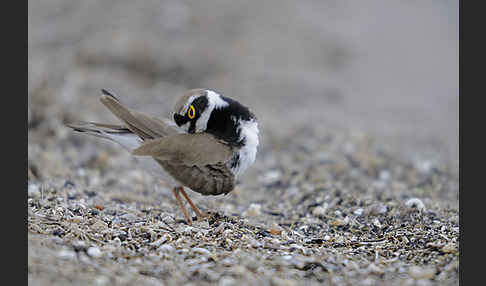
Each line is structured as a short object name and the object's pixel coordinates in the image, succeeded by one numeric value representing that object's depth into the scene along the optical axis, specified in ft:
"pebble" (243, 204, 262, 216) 34.55
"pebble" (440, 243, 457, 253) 23.76
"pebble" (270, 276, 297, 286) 20.85
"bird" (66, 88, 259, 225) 29.17
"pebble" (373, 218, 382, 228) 29.87
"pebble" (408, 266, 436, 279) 21.63
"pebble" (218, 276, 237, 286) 20.68
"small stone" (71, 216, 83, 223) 26.58
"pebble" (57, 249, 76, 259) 21.33
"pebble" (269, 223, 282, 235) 28.32
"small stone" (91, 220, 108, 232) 25.97
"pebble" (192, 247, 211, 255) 23.81
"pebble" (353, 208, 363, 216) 32.24
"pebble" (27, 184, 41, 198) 31.84
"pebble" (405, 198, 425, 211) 31.63
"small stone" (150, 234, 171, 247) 24.73
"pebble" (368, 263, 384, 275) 22.40
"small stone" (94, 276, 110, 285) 19.42
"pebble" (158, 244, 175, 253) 23.98
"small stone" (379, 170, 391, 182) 42.74
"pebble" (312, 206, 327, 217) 33.64
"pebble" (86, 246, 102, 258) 22.39
